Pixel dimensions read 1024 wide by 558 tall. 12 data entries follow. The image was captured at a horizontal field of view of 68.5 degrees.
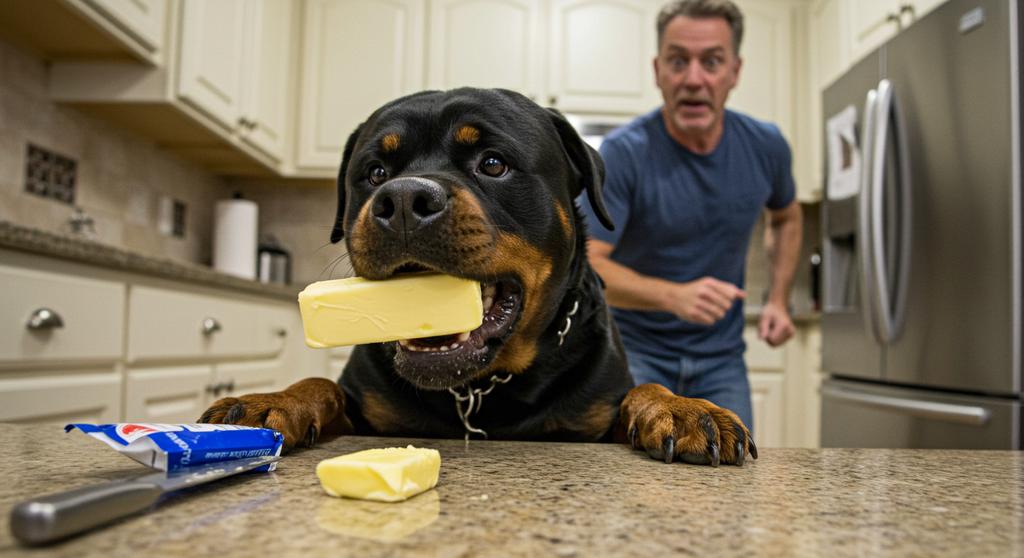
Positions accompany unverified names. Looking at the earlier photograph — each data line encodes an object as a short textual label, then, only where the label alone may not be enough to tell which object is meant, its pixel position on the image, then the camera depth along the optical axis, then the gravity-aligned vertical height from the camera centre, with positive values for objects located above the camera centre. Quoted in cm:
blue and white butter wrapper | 61 -11
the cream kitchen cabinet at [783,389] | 418 -37
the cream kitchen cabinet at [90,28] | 255 +100
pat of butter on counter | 58 -13
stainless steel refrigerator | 223 +30
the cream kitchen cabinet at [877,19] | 324 +143
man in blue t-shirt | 224 +37
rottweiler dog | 107 +7
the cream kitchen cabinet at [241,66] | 327 +121
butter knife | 42 -12
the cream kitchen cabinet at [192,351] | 241 -16
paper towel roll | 427 +41
